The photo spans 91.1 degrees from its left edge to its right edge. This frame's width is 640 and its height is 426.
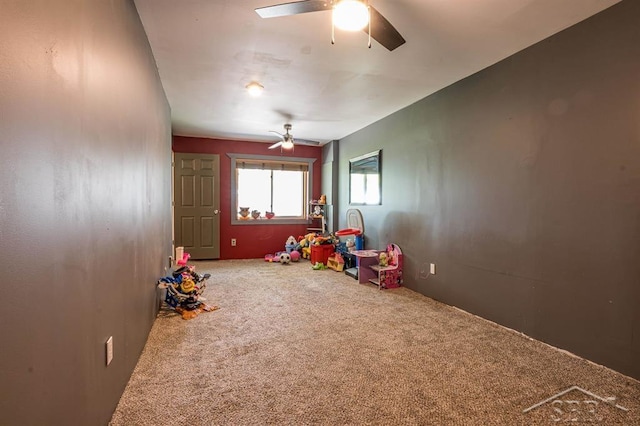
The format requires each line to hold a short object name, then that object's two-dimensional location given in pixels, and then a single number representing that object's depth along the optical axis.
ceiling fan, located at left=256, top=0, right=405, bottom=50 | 1.64
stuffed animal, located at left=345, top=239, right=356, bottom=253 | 5.26
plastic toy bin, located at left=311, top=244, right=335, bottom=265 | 5.46
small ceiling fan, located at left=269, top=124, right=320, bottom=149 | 4.93
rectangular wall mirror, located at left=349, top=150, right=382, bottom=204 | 4.88
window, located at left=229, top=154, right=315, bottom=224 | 6.32
